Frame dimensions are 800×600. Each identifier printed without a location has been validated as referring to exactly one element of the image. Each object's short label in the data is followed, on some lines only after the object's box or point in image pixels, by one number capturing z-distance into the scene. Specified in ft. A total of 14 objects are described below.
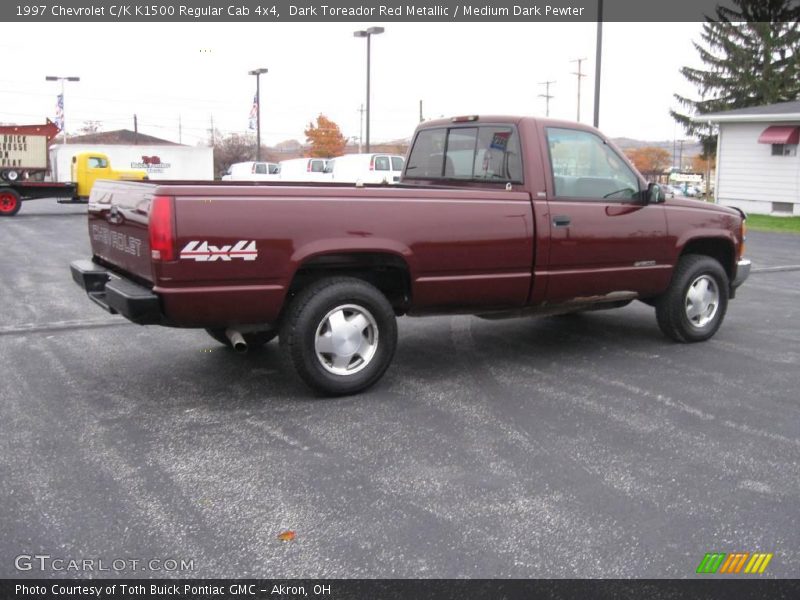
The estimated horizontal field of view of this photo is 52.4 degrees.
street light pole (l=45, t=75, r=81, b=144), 144.77
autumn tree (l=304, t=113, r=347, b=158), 231.09
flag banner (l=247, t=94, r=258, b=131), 144.56
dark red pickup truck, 16.02
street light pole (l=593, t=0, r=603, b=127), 63.41
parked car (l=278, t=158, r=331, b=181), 108.17
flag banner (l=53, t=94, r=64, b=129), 144.77
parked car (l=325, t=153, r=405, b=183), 94.03
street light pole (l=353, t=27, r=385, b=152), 106.73
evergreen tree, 106.83
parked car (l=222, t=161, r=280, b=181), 117.48
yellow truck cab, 84.74
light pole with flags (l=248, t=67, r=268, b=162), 139.03
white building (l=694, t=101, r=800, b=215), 78.54
